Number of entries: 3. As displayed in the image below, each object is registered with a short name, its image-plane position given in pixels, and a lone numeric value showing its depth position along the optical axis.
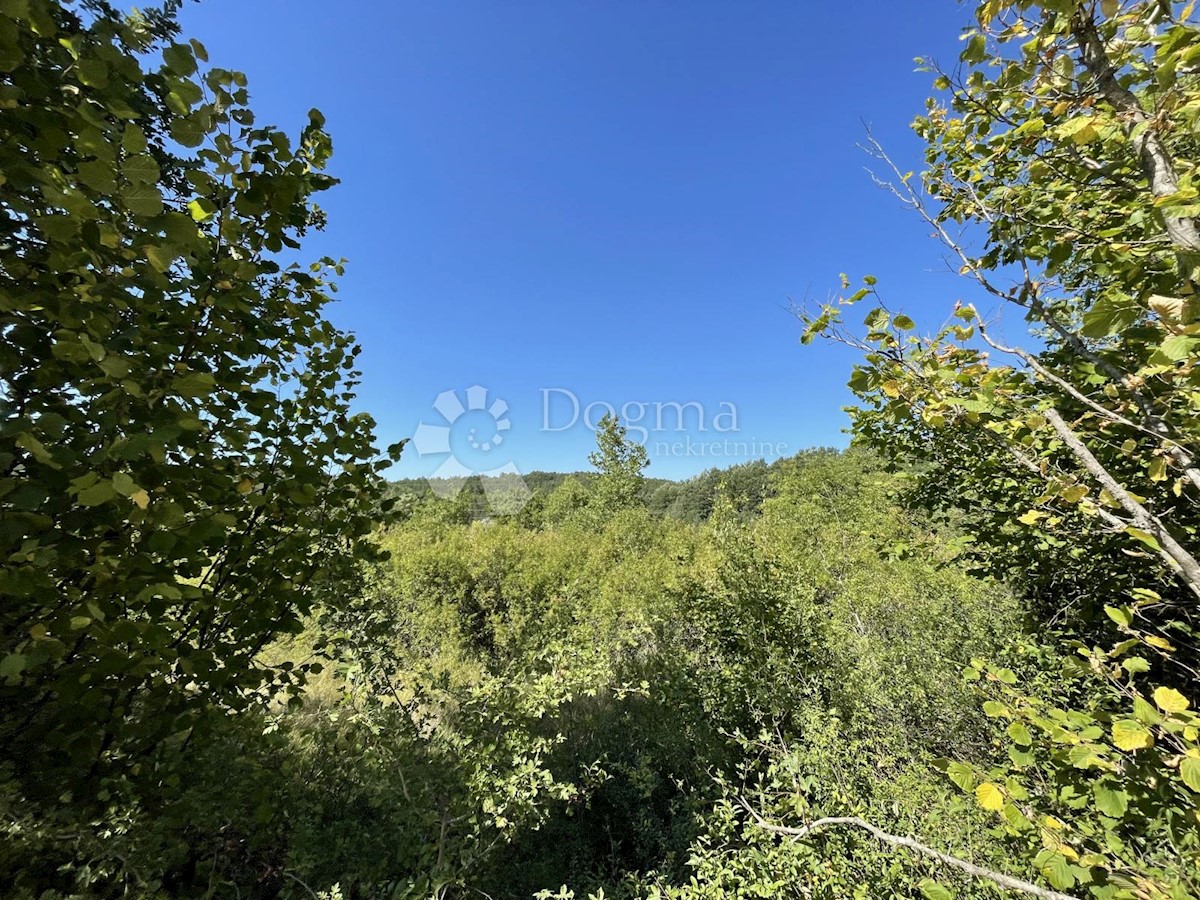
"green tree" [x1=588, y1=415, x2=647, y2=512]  24.92
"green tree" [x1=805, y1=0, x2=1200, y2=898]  1.01
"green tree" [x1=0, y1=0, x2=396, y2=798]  0.95
